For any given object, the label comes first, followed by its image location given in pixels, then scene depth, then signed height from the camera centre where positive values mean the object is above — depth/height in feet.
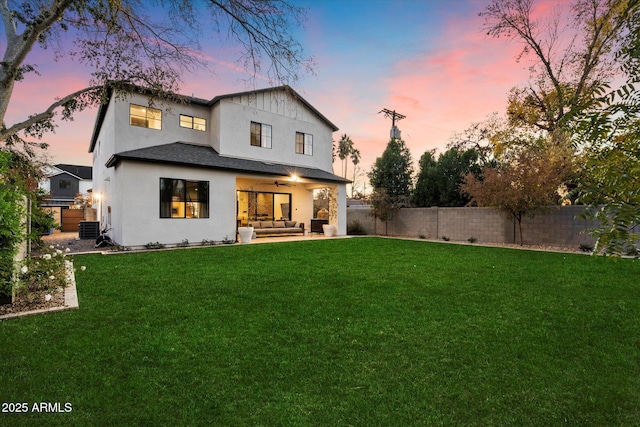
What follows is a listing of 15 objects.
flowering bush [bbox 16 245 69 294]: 17.87 -3.44
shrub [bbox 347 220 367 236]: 65.82 -3.05
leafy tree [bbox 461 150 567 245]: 38.93 +3.72
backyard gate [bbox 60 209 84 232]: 67.87 -1.21
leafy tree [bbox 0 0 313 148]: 15.74 +9.82
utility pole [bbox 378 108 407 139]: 68.33 +21.11
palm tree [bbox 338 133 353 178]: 153.17 +31.96
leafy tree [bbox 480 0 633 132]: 46.11 +25.16
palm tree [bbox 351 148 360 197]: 157.28 +28.04
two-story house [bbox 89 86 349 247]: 37.83 +6.26
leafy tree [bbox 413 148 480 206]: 67.26 +8.14
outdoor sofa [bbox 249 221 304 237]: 51.56 -2.31
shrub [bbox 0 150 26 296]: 13.79 -0.62
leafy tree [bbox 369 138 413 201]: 80.07 +11.20
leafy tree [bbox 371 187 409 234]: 60.08 +1.73
